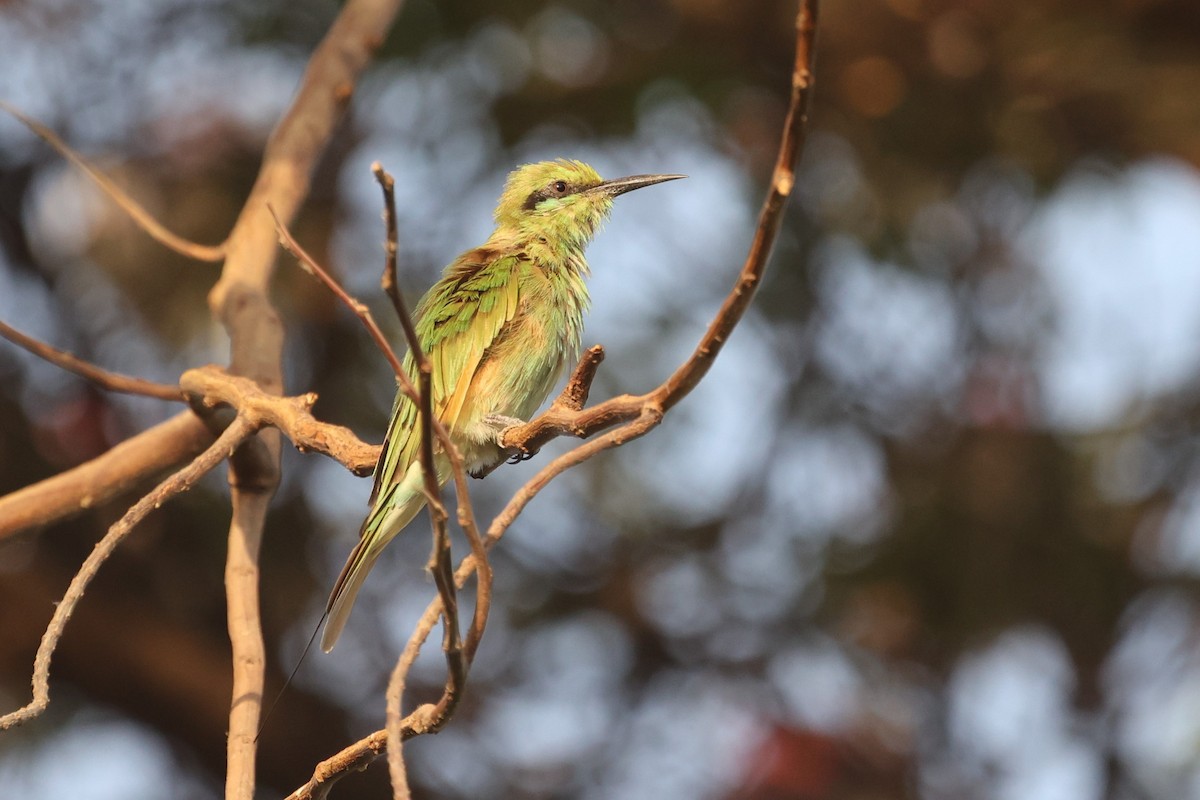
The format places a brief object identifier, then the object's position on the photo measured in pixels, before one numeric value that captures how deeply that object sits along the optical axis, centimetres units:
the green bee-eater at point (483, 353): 534
